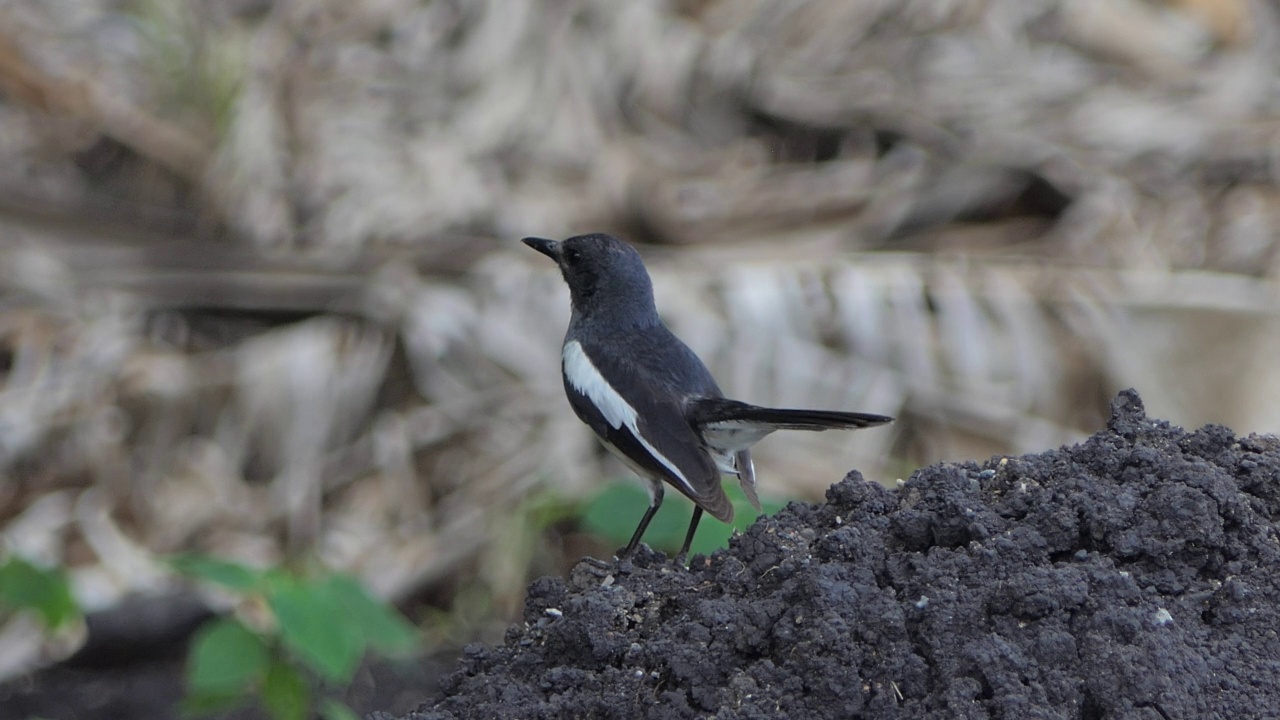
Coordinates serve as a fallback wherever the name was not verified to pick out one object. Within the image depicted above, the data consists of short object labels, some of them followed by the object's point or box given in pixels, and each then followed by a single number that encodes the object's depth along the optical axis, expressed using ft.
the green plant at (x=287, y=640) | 24.52
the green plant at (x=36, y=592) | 28.19
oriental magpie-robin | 22.29
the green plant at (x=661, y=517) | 25.12
